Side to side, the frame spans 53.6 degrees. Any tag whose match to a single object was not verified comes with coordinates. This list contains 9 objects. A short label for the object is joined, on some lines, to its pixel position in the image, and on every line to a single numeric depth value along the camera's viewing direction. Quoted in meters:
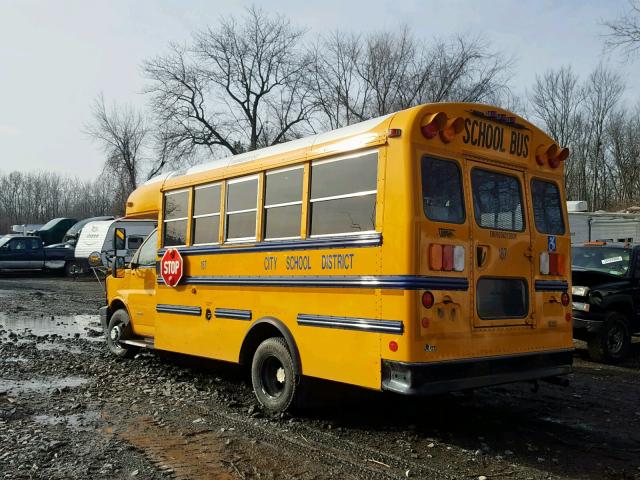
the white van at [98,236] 21.75
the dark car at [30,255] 26.98
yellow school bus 4.93
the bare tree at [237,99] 37.38
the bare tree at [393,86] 34.53
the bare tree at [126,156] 45.16
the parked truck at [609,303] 9.23
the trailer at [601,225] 20.80
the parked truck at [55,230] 41.00
